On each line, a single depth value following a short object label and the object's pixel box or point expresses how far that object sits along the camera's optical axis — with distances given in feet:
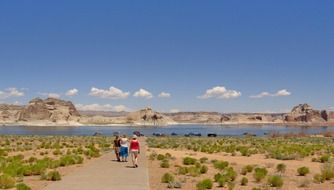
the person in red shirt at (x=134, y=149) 79.92
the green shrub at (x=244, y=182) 63.31
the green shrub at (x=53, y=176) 62.18
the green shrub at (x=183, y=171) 74.84
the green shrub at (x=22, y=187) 51.26
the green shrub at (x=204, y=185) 57.52
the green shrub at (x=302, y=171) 75.99
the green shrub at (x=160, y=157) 100.93
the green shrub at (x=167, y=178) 63.62
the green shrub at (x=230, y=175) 66.39
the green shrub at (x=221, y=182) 61.05
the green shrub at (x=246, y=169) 76.33
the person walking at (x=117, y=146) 91.71
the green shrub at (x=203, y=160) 96.04
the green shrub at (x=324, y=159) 102.60
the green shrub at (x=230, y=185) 58.13
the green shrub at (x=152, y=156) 101.68
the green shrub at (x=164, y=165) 84.49
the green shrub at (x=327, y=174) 68.80
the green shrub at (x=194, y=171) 72.56
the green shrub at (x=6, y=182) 56.64
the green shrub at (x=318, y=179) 67.22
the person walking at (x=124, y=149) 89.71
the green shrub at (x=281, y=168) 80.00
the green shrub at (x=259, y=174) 67.21
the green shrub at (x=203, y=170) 76.30
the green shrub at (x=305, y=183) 62.80
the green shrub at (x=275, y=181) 61.36
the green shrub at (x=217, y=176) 64.66
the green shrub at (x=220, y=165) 84.48
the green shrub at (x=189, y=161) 92.17
